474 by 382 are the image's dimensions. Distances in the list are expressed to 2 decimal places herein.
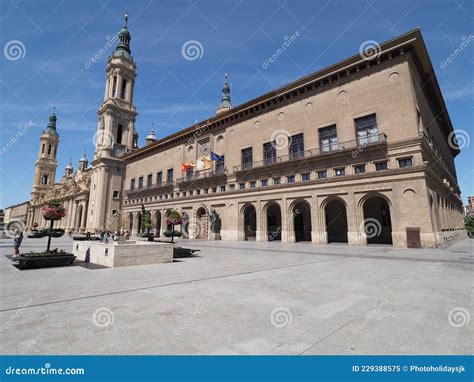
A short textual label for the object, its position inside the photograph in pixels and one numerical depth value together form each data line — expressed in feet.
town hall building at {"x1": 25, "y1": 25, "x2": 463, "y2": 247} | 74.28
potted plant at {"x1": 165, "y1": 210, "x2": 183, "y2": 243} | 73.20
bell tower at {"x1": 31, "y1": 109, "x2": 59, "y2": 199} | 335.06
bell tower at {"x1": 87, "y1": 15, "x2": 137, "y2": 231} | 195.11
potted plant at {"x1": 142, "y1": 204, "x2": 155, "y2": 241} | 102.47
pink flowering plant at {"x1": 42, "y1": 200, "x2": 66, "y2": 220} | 40.22
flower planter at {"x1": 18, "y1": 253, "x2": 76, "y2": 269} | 34.81
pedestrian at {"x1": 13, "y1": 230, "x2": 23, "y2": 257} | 45.55
